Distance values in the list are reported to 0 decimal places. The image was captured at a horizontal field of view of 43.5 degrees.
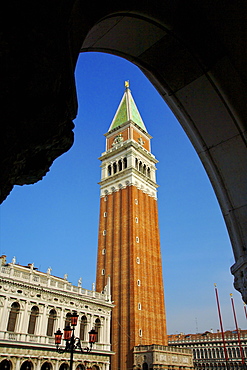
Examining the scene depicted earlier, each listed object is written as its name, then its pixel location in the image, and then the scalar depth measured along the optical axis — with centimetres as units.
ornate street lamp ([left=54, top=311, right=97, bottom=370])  1451
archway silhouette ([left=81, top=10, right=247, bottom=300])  333
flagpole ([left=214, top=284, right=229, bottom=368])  3828
